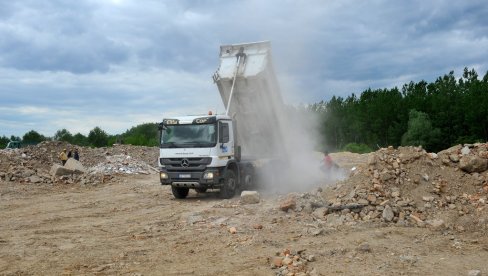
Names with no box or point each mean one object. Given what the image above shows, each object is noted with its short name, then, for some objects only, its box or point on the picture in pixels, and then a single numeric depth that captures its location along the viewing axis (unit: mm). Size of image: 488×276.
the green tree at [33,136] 80688
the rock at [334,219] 10281
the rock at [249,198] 13133
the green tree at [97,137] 79550
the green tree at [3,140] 80812
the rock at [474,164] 12172
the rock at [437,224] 9898
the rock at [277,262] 7594
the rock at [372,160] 12626
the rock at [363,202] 10961
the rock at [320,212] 10891
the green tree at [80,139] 78250
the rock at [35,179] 23219
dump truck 14484
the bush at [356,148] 51550
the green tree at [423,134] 47781
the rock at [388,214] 10375
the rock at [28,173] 24141
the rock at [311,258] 7742
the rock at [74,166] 25188
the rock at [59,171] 24062
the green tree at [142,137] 66000
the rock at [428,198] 11168
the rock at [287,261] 7544
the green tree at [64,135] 84894
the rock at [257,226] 10281
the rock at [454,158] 12703
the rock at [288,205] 11534
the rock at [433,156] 12913
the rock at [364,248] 8203
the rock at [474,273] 6822
